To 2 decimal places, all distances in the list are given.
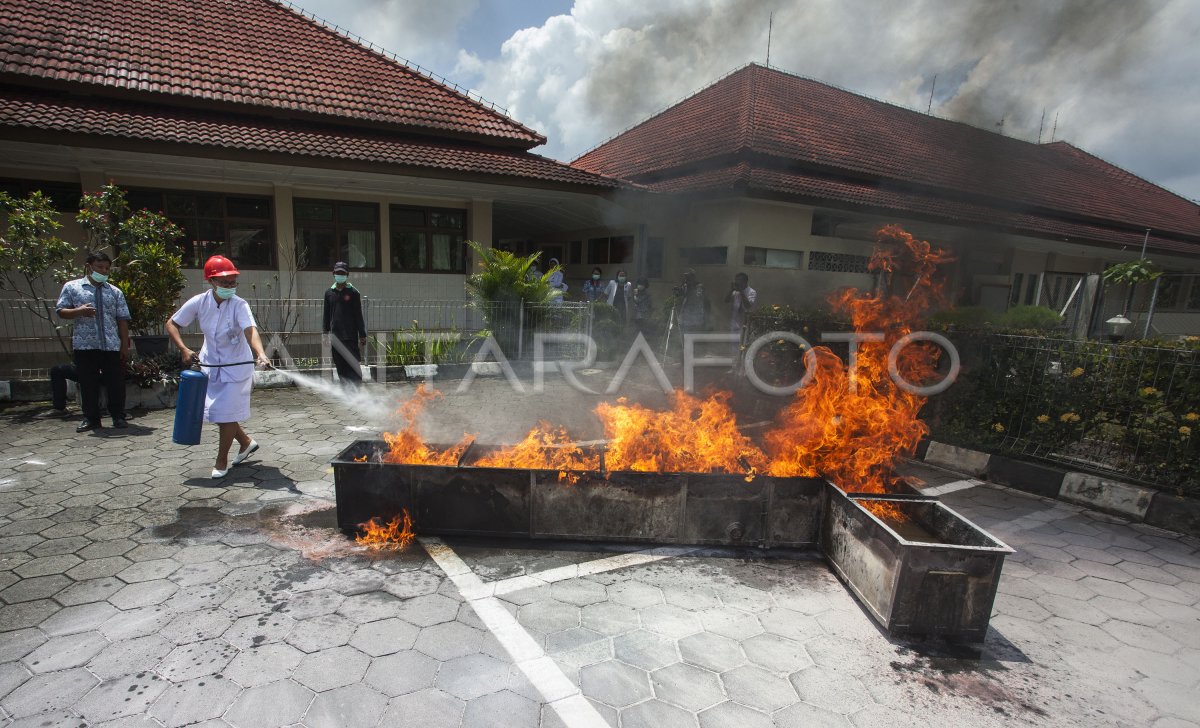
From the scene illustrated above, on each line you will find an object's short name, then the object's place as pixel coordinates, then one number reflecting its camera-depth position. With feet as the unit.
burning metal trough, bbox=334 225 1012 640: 12.94
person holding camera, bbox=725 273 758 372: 37.52
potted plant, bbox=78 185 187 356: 25.98
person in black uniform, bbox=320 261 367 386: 25.41
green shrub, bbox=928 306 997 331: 21.29
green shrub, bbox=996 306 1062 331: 40.23
